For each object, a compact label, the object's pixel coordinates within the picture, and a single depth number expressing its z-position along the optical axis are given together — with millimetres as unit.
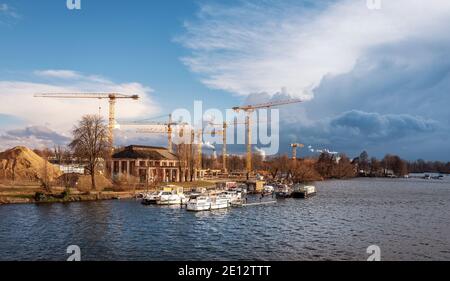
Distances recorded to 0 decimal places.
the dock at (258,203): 89088
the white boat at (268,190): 122125
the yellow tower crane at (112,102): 157300
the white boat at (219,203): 79062
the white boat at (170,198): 83375
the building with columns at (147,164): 138250
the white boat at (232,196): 90625
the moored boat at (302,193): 112244
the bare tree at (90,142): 96750
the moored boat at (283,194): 113631
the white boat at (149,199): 82562
